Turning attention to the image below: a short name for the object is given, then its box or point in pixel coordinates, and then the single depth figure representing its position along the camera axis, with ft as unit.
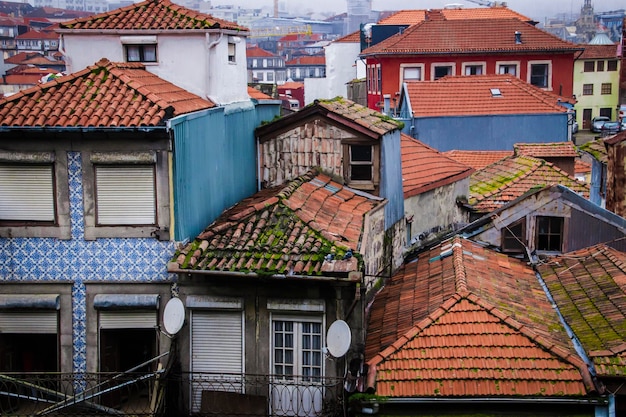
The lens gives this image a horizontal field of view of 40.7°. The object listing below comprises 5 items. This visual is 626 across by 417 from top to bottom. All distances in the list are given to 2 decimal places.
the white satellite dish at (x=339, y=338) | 46.26
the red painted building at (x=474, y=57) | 183.11
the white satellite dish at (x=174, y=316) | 47.93
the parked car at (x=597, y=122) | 247.97
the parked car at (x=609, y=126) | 192.48
